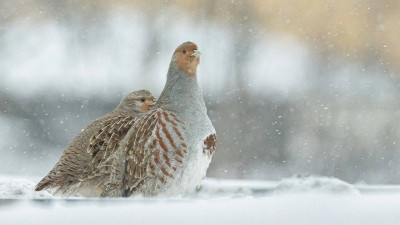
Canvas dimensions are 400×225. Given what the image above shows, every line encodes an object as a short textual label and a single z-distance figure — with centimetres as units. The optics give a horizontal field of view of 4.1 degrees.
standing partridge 893
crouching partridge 900
